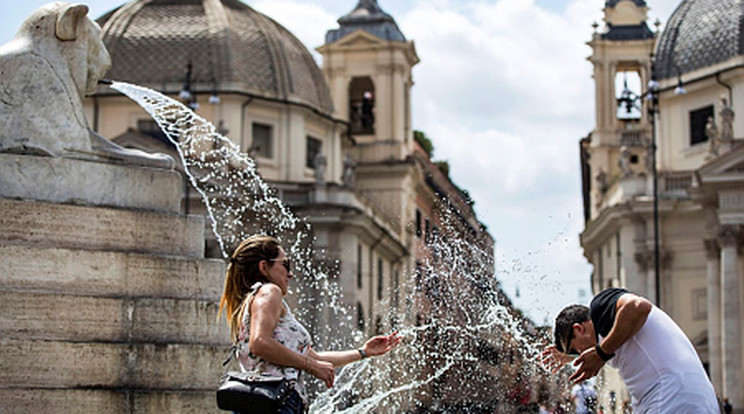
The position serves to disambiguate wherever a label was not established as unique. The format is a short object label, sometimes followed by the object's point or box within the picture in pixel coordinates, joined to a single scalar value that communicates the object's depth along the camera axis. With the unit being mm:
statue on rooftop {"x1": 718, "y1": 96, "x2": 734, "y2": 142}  51125
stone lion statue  11438
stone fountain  10078
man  6539
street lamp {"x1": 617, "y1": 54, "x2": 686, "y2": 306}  38188
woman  6598
